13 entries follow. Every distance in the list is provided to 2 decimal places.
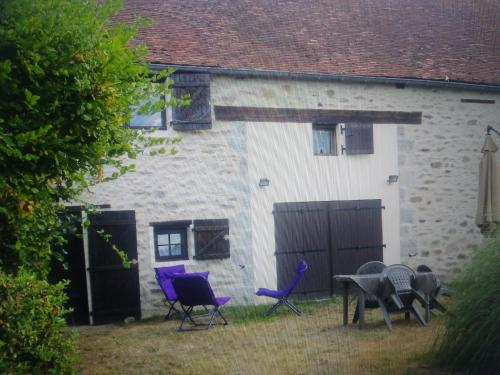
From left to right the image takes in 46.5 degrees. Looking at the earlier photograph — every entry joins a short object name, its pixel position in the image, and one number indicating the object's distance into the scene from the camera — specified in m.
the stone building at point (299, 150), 9.01
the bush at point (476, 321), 4.45
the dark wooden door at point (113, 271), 8.40
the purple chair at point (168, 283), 8.25
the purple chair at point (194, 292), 7.40
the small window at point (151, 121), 8.95
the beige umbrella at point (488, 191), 8.26
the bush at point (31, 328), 3.33
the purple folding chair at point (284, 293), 8.10
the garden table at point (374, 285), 6.88
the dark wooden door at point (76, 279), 8.35
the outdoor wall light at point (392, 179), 10.24
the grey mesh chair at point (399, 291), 6.82
